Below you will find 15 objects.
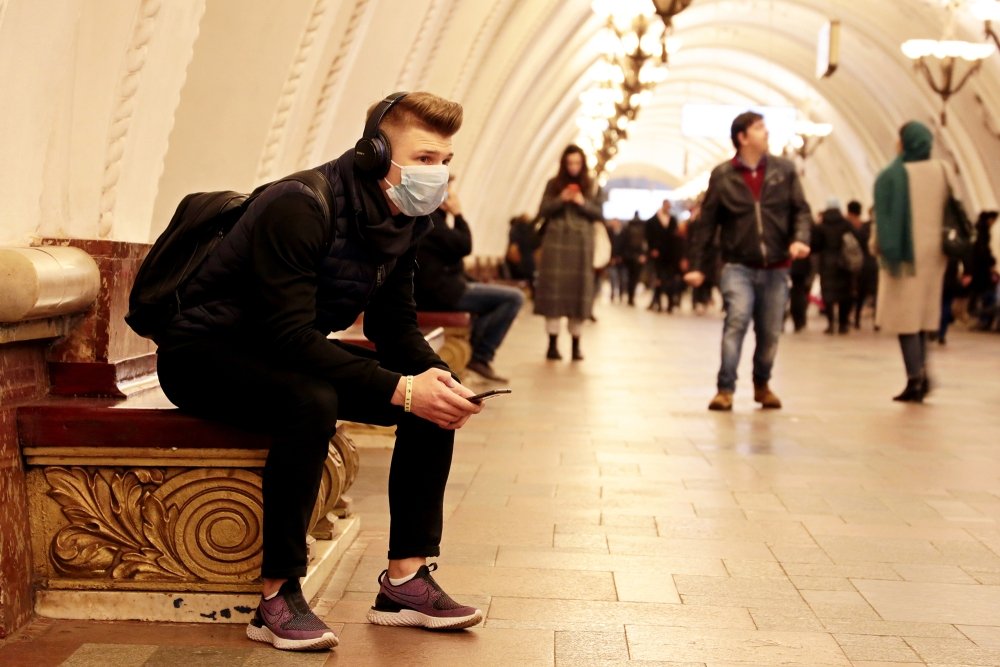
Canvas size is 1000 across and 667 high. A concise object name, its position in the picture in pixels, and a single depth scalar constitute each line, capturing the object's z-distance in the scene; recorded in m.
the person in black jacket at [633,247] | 25.78
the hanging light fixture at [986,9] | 18.87
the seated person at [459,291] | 8.77
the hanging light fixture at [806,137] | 29.34
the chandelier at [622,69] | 16.72
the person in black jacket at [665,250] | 23.22
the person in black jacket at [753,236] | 8.52
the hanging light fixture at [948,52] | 20.08
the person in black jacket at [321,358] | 3.43
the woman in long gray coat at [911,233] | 9.12
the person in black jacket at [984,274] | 17.56
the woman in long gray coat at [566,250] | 11.54
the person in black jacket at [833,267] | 17.97
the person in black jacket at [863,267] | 18.70
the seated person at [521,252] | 19.05
